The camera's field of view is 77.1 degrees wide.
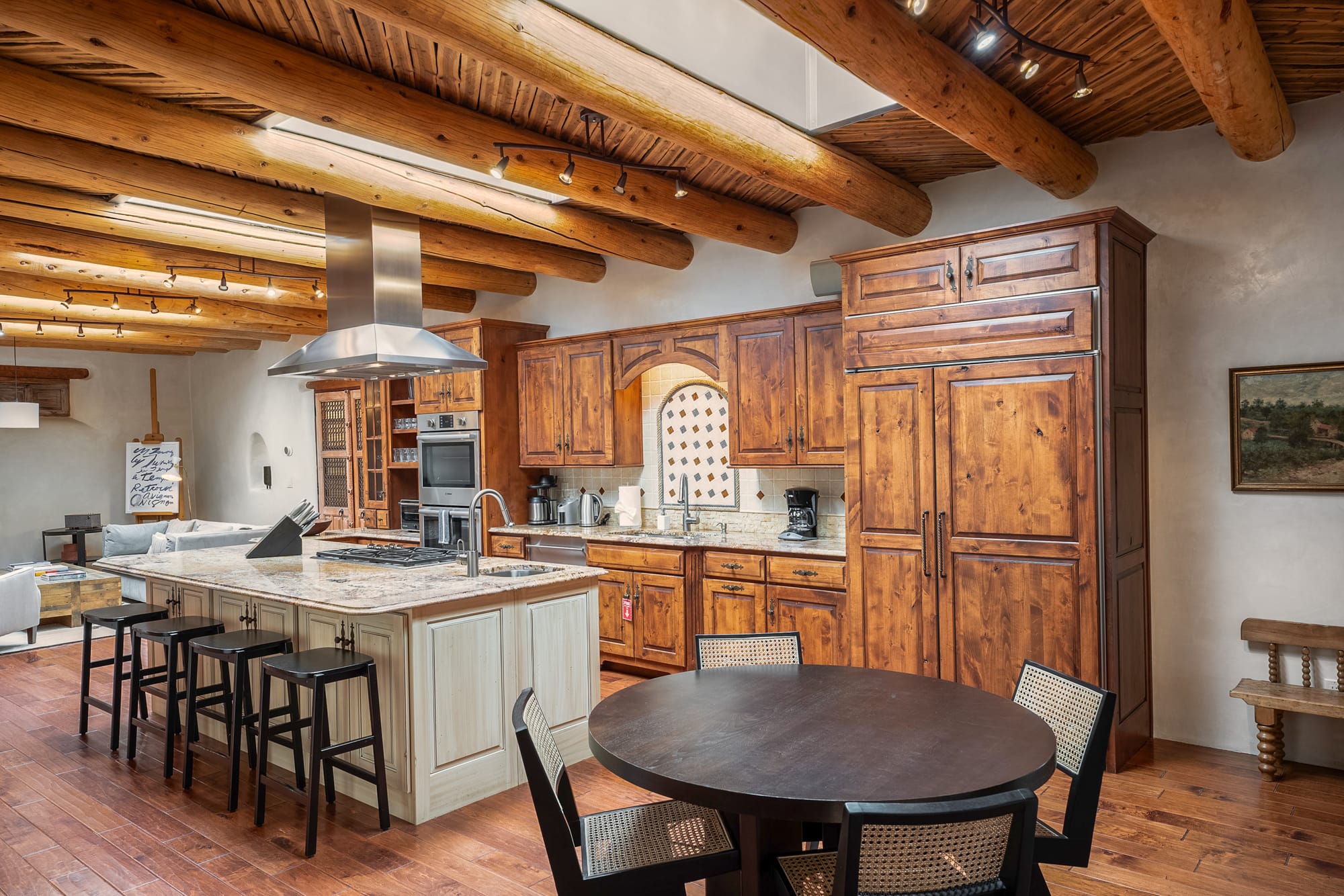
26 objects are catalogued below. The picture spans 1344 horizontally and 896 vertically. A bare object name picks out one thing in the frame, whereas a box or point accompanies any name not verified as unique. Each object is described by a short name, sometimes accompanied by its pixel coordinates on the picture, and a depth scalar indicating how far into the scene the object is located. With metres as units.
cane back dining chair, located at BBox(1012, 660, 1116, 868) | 2.07
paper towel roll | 6.15
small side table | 9.61
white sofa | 7.64
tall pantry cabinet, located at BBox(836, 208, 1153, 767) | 3.71
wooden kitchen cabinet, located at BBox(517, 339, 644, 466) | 6.07
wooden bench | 3.49
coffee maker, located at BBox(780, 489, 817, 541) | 5.17
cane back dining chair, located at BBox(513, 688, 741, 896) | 1.89
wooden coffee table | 7.21
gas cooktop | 4.47
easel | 10.61
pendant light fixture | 8.67
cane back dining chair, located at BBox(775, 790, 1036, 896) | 1.50
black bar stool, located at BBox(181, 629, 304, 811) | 3.61
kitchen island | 3.41
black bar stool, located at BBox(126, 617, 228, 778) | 4.02
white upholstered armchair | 6.21
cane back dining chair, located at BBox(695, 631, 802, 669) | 2.96
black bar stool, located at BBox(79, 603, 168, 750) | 4.33
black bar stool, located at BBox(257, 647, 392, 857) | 3.18
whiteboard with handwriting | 10.41
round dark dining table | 1.75
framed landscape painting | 3.74
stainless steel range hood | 4.20
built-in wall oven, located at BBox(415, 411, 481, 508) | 6.56
